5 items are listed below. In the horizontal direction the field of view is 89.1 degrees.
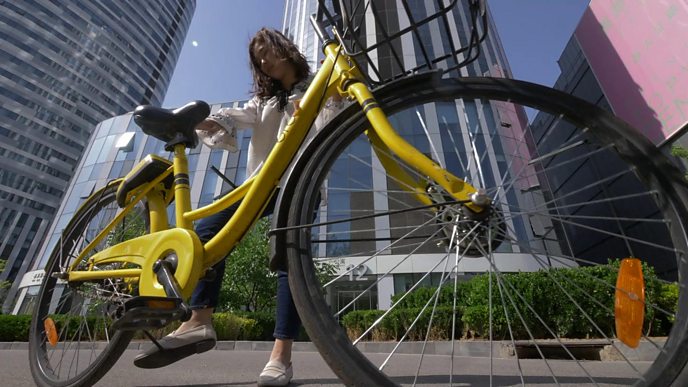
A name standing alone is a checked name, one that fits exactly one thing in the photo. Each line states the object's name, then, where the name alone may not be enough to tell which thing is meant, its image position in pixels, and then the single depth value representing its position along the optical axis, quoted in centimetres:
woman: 151
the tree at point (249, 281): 1209
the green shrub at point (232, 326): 885
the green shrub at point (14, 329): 946
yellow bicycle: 89
